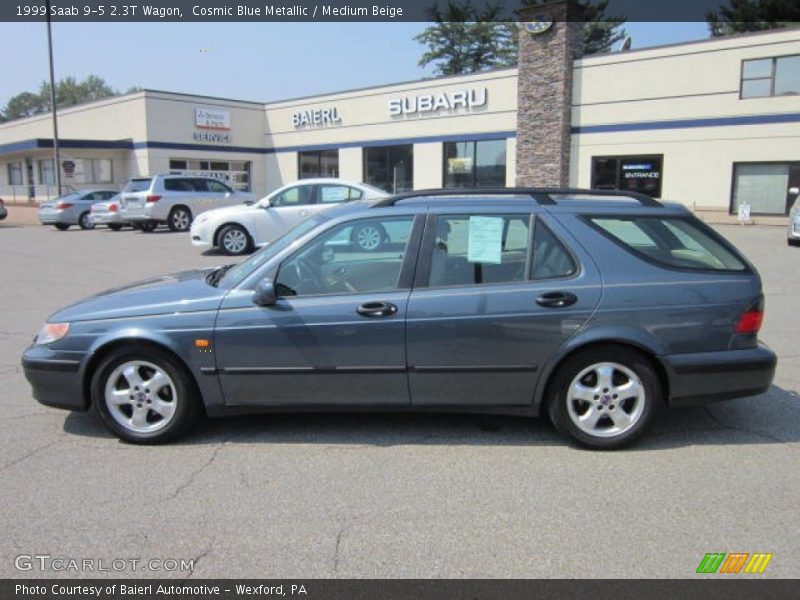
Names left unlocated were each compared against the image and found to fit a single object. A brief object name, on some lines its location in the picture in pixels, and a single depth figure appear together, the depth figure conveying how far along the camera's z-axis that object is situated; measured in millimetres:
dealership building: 22719
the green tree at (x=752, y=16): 32219
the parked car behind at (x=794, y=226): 15805
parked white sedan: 14078
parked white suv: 19703
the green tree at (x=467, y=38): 51031
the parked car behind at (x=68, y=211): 23828
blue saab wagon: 4137
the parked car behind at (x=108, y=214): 21516
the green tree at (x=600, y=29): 44844
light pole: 29478
